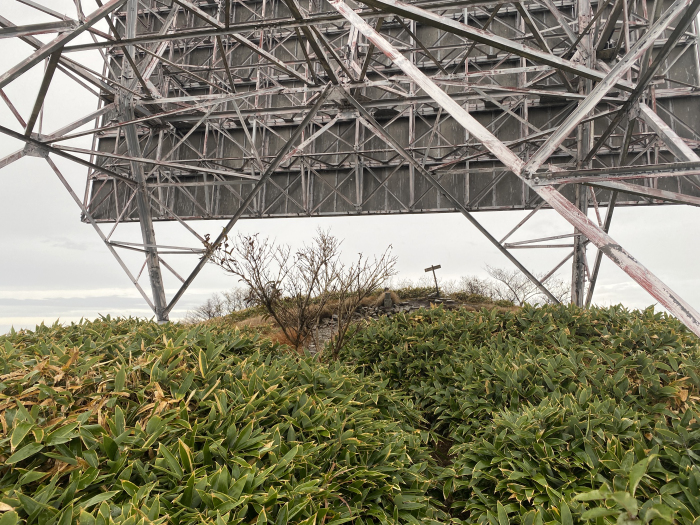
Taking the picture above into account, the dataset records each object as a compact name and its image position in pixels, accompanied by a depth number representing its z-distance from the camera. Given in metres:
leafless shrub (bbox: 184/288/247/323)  21.84
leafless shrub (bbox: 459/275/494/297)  20.23
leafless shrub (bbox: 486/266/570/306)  20.58
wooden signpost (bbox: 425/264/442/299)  13.59
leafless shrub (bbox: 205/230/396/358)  8.66
